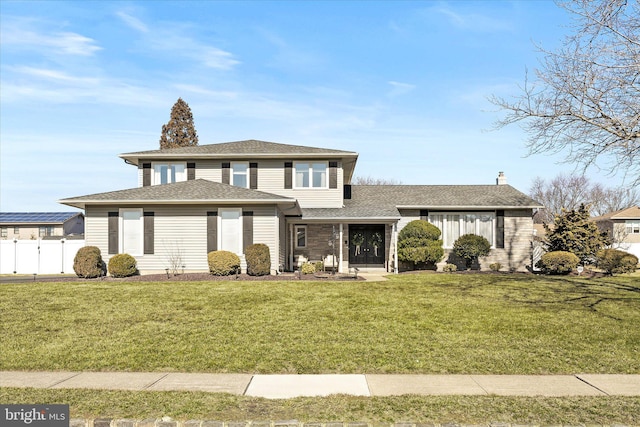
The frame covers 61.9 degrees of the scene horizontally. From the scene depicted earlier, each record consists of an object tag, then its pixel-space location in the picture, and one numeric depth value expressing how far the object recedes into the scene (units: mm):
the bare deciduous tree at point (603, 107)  13672
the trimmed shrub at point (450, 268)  24422
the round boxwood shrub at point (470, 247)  24766
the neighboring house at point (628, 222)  51031
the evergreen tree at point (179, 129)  41991
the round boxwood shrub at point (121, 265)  20531
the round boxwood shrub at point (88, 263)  20688
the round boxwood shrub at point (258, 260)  20281
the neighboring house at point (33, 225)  57906
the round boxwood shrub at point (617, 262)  23669
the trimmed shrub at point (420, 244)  23938
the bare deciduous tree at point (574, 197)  61625
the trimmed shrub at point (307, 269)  21984
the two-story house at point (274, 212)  21547
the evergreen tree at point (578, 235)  24750
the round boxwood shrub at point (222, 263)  20172
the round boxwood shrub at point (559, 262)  23453
